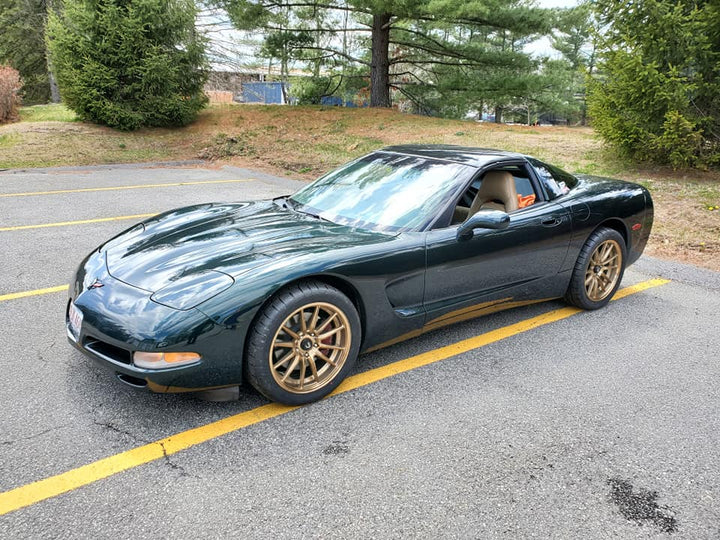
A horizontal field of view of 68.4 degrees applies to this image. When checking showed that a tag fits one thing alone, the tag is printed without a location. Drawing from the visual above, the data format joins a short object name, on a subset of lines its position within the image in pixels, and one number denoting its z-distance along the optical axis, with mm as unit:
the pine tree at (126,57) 13336
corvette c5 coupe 2508
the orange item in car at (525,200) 3924
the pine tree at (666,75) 8336
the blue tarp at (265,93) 37031
